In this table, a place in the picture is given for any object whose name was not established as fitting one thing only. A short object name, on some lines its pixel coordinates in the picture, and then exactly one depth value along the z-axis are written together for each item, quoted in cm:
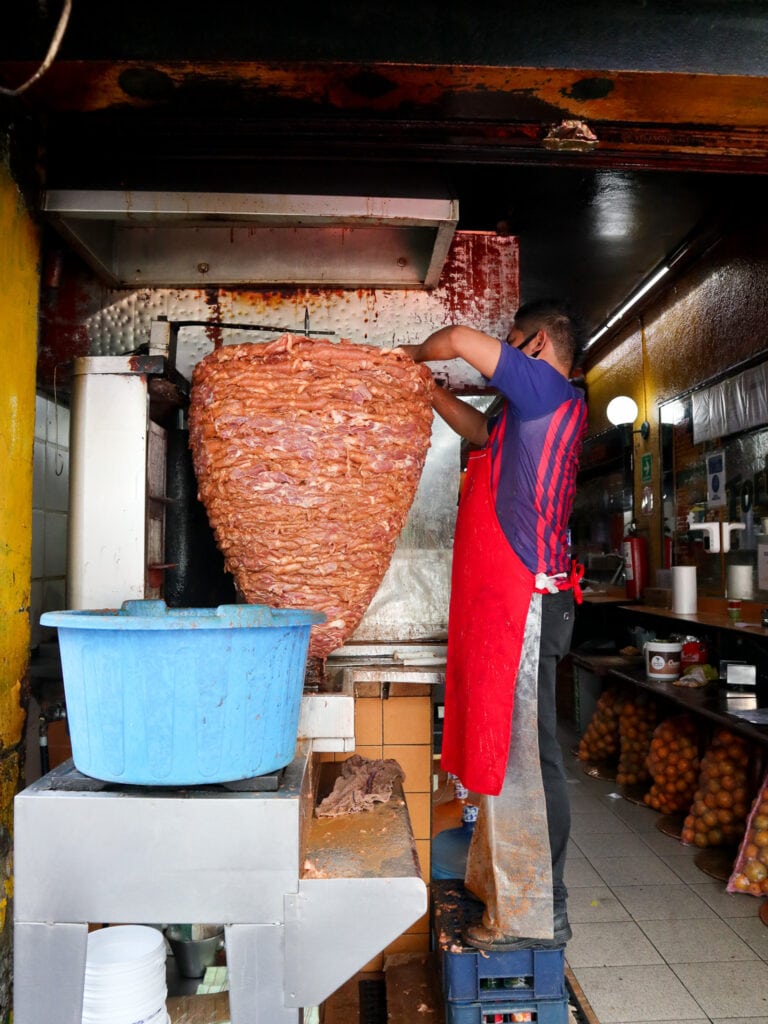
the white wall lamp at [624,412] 695
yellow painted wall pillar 211
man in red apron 219
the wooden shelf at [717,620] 418
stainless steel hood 275
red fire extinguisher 653
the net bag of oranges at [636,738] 511
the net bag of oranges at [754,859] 348
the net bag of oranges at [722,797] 396
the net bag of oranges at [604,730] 559
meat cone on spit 180
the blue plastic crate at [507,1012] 217
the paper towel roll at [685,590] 528
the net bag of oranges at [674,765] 448
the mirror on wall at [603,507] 746
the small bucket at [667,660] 498
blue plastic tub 141
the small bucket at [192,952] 244
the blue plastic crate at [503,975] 218
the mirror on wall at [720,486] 475
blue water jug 296
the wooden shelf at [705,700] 369
